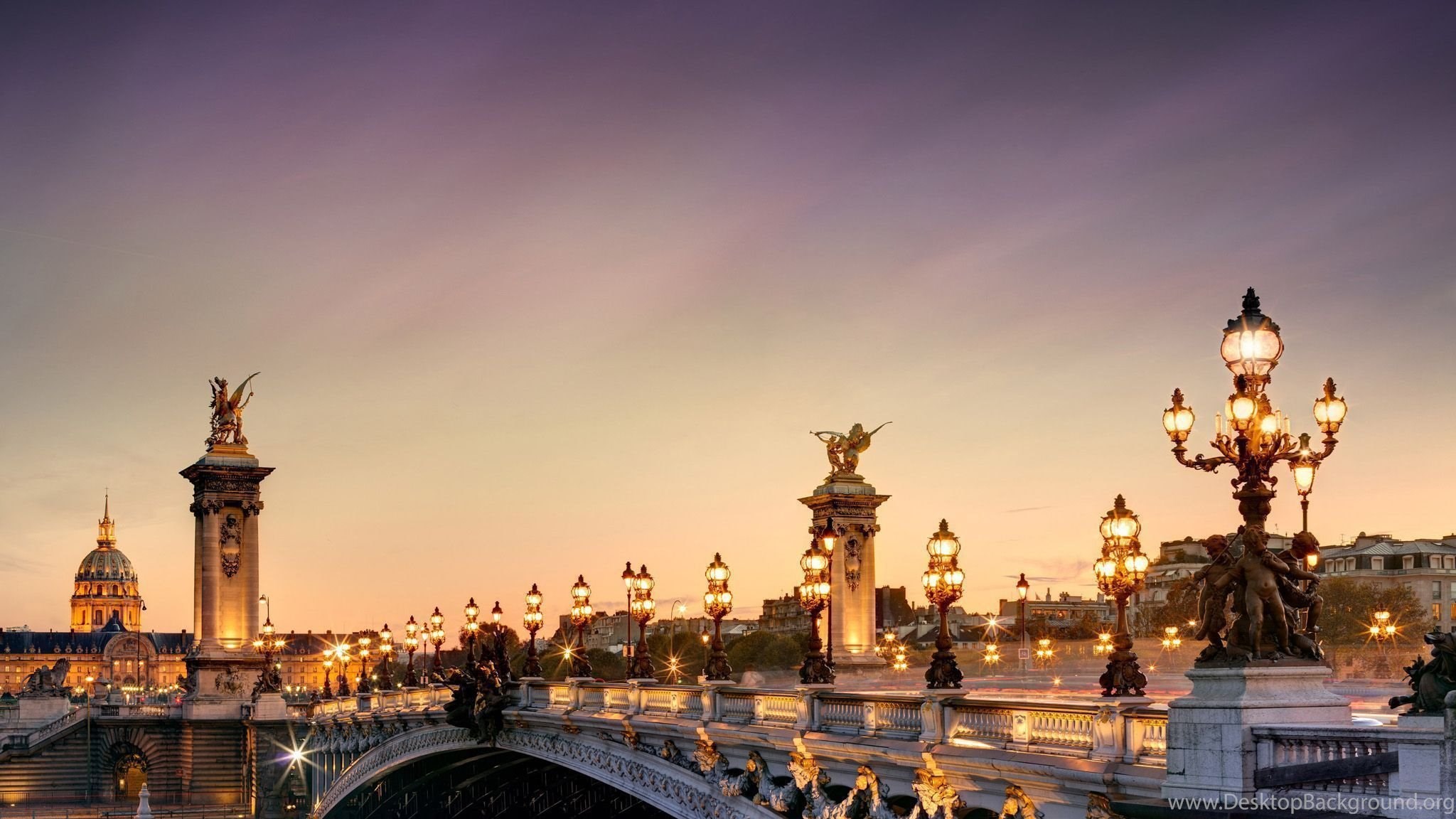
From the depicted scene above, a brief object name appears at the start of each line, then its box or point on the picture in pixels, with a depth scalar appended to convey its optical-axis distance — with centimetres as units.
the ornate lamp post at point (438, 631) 6825
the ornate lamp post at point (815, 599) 3253
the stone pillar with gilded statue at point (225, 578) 9000
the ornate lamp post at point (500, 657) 5081
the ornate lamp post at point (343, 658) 8459
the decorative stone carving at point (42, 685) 10712
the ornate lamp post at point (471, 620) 5825
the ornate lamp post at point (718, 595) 3969
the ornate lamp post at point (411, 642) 7205
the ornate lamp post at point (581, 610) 4953
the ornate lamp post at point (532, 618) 5279
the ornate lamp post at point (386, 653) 7919
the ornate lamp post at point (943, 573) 2823
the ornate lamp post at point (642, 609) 4388
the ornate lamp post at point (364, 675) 7725
